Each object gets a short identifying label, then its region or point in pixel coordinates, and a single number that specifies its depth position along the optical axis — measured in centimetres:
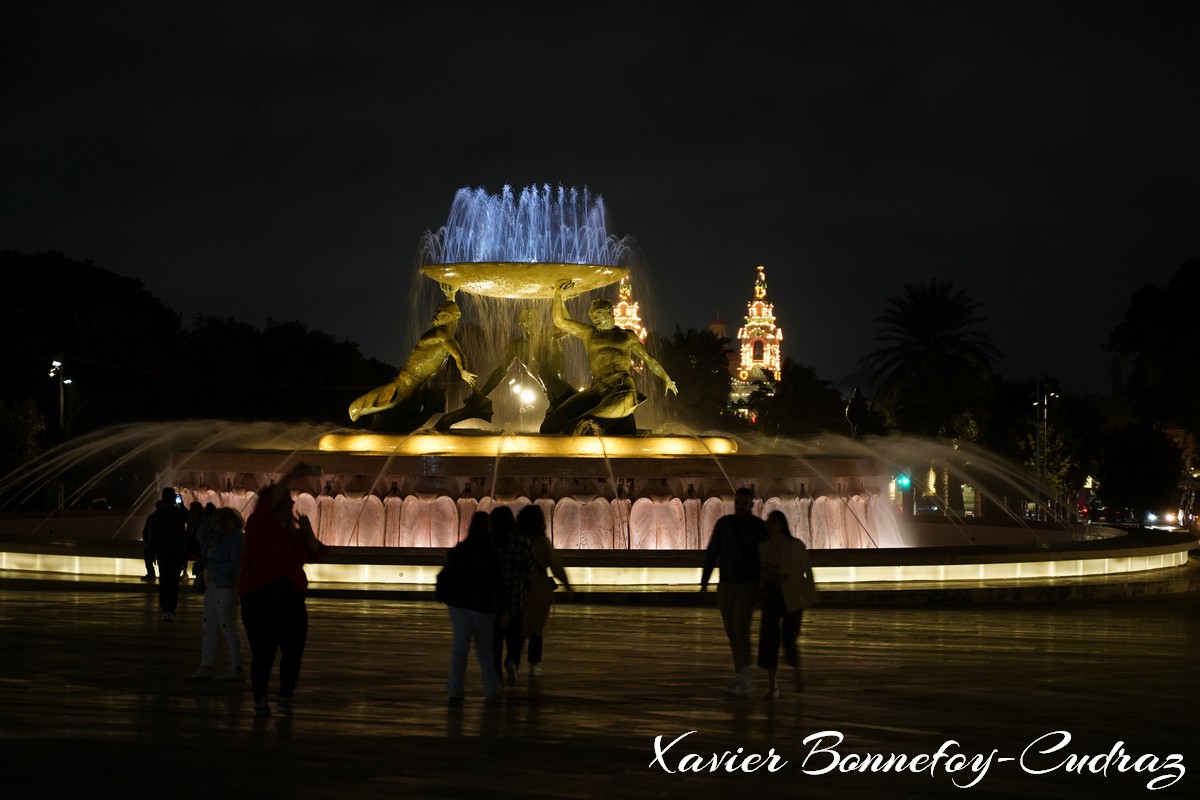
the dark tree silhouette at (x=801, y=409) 8306
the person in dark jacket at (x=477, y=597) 1010
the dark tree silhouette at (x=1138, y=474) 5938
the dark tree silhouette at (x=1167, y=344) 5744
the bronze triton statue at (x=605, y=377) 2403
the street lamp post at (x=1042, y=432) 4890
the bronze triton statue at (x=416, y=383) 2459
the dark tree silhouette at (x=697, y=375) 7306
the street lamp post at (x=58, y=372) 5049
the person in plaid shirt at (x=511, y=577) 1060
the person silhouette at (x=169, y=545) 1479
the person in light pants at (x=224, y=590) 1106
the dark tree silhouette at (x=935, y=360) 5766
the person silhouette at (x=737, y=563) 1089
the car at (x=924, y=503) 7389
